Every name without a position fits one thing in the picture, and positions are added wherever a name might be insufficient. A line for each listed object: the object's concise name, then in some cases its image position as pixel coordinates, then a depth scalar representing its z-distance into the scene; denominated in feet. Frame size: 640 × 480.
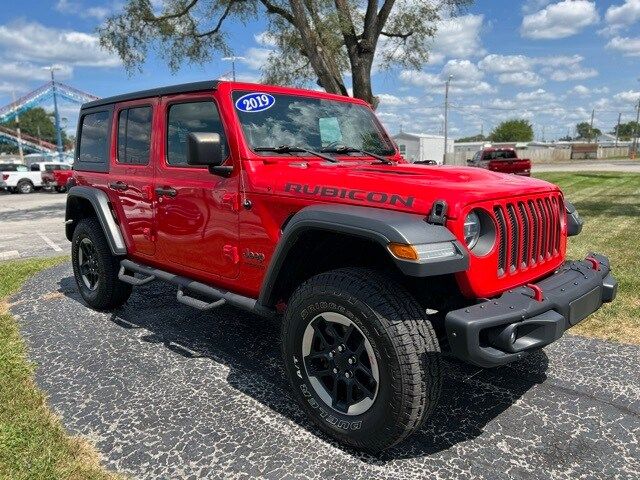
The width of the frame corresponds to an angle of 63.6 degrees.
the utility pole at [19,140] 181.39
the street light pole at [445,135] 146.02
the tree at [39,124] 336.78
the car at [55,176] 79.82
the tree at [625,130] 427.45
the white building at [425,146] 177.06
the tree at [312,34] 36.37
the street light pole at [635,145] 215.94
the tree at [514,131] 348.79
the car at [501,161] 69.51
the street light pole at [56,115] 169.38
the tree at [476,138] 397.60
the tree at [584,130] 415.03
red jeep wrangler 7.75
